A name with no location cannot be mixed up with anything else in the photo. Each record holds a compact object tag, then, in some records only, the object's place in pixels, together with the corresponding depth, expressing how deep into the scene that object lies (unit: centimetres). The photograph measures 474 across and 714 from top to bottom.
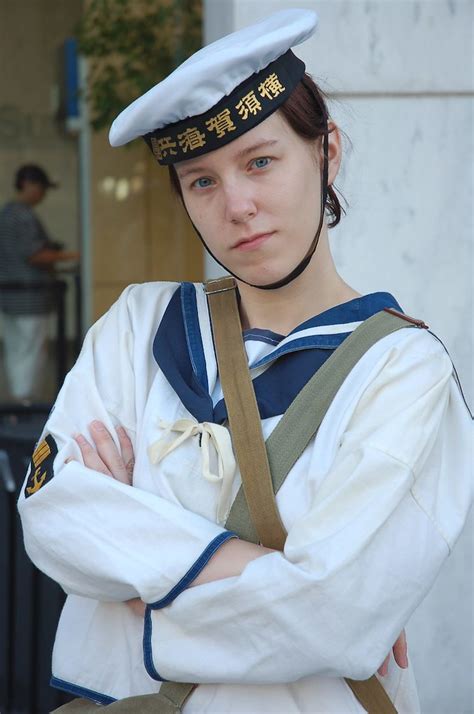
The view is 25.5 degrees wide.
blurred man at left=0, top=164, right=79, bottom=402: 821
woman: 158
